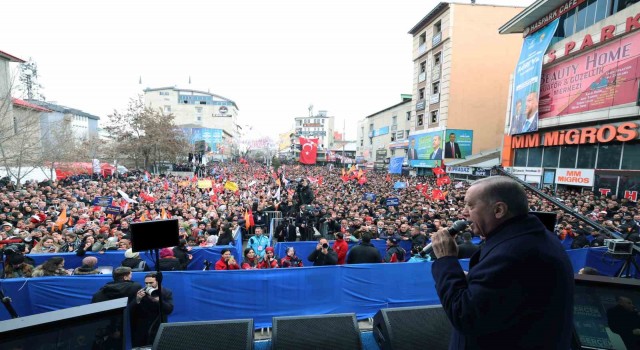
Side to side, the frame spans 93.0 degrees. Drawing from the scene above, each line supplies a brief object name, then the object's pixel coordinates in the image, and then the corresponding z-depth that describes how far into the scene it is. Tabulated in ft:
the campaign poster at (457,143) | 106.83
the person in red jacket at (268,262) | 23.45
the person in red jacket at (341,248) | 25.98
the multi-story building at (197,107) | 304.09
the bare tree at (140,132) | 116.26
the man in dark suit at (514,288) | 4.67
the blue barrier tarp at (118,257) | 25.79
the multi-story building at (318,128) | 396.37
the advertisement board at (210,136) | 253.06
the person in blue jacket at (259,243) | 29.09
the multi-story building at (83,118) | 248.95
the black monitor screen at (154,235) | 13.00
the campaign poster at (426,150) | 109.81
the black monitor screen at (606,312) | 9.91
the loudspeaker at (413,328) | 11.36
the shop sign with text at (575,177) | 58.80
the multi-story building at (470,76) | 104.88
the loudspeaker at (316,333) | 11.37
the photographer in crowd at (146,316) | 15.19
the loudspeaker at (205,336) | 11.03
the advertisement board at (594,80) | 49.47
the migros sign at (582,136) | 50.93
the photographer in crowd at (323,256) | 22.94
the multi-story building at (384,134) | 152.87
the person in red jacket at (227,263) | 22.11
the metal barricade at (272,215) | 46.42
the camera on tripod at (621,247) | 14.34
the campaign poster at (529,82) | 68.69
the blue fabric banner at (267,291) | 19.35
